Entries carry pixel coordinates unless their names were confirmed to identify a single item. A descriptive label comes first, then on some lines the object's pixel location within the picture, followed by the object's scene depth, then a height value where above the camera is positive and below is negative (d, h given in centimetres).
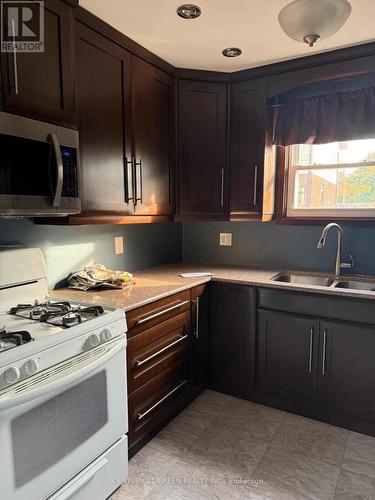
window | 241 +28
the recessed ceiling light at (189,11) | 165 +102
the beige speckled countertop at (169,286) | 181 -42
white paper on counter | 237 -40
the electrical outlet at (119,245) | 241 -20
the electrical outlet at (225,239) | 288 -19
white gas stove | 114 -66
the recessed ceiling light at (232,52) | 212 +104
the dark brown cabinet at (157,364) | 177 -84
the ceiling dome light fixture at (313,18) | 138 +83
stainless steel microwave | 135 +21
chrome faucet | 229 -20
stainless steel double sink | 228 -44
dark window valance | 222 +68
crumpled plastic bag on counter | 200 -37
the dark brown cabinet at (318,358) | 195 -85
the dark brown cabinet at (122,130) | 176 +51
